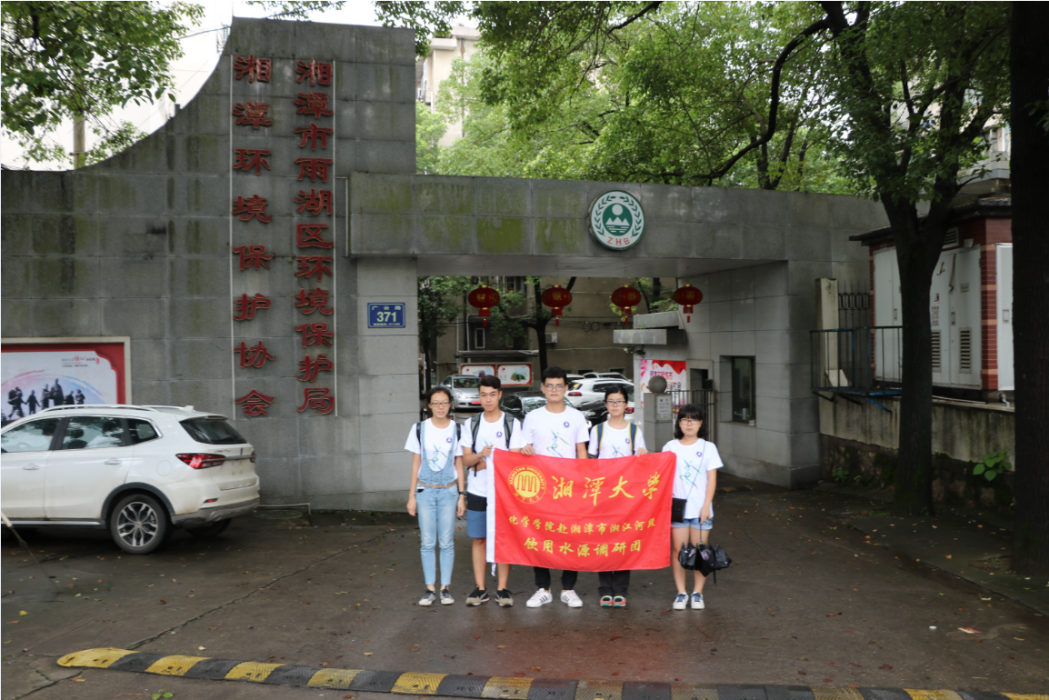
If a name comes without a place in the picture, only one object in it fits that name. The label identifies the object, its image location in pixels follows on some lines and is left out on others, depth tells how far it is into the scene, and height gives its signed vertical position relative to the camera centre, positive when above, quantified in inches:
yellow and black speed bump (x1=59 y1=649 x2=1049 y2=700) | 195.5 -81.7
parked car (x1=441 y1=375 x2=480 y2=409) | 1221.1 -62.4
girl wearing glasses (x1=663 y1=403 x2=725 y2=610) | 263.0 -44.8
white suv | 338.3 -49.8
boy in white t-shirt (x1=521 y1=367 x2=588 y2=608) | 273.7 -29.3
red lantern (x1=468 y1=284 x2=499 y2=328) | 553.6 +34.0
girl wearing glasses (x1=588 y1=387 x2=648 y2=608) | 269.7 -32.0
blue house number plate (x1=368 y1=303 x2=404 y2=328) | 453.7 +18.5
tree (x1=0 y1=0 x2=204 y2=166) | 396.2 +149.0
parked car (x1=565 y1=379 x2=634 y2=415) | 1212.1 -67.2
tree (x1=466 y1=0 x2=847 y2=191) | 563.8 +200.9
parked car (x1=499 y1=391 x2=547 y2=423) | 992.1 -69.3
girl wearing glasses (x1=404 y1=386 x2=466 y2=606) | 268.2 -42.9
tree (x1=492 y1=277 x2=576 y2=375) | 1401.3 +55.8
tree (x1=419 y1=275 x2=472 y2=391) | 1441.9 +81.3
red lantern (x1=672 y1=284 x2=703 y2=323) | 579.5 +35.1
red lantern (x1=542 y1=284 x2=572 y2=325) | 573.0 +34.9
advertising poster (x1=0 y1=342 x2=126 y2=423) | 420.2 -11.3
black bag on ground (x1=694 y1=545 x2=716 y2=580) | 258.1 -66.3
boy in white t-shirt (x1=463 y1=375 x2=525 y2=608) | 272.4 -37.2
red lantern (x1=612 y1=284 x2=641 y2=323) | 596.7 +36.0
